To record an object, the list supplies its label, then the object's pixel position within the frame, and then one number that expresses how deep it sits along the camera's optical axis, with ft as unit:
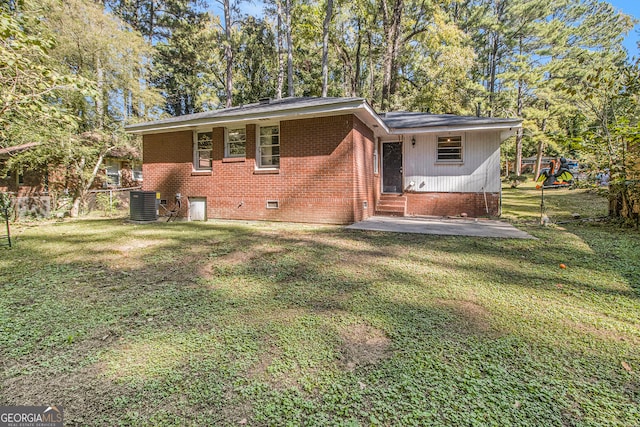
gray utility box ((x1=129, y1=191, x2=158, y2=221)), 30.66
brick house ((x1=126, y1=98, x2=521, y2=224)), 26.84
